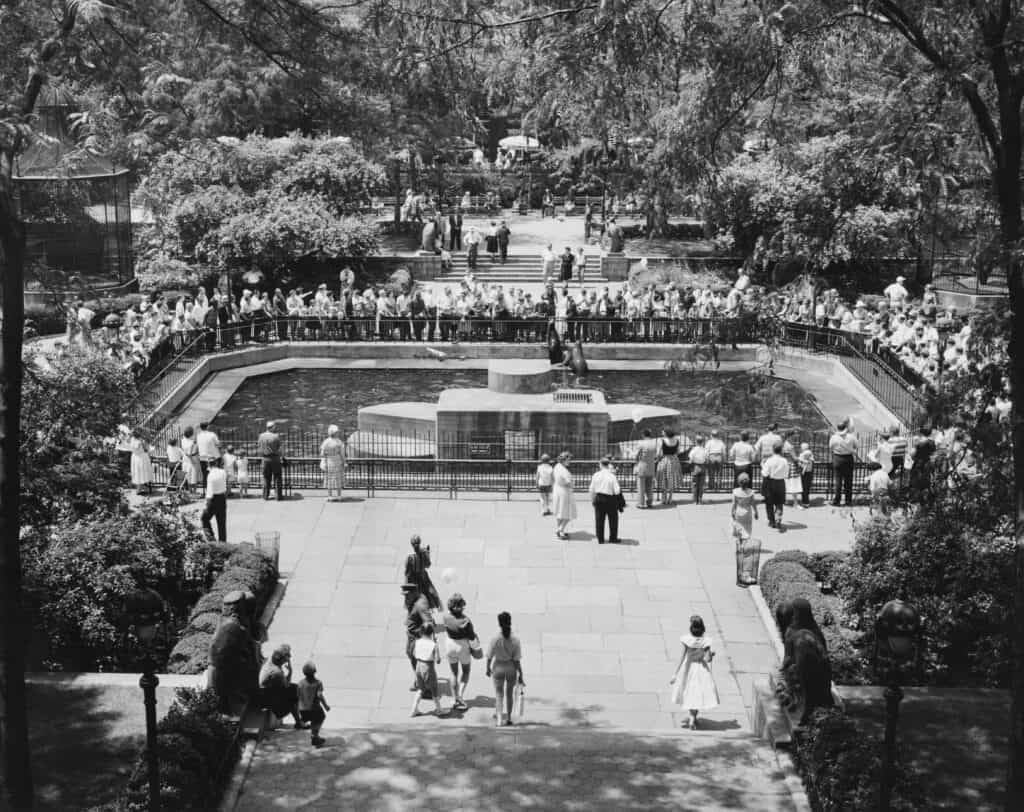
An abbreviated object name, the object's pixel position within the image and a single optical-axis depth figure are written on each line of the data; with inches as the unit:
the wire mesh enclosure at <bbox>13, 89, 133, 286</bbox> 1409.9
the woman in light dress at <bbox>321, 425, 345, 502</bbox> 837.2
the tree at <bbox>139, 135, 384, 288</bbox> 1502.2
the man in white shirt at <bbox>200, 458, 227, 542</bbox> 742.5
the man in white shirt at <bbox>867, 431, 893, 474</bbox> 865.5
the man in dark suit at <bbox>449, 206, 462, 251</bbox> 1731.1
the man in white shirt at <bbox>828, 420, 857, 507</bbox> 837.2
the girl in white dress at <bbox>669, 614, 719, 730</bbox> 533.0
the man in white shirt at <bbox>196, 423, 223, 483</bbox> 845.8
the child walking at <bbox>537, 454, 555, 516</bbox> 810.2
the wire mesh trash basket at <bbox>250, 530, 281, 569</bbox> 700.0
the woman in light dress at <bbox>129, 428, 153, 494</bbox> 845.8
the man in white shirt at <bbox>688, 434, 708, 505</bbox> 842.8
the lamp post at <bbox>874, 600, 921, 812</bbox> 383.6
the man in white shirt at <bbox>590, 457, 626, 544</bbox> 756.6
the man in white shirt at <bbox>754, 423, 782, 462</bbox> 832.3
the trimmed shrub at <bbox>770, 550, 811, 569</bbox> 696.4
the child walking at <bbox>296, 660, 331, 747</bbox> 502.9
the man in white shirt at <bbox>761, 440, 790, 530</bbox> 788.6
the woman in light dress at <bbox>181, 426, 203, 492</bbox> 851.4
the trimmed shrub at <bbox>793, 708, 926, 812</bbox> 423.2
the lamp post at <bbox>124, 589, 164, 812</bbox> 399.9
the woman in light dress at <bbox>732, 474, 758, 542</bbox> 732.7
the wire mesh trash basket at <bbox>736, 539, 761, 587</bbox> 698.2
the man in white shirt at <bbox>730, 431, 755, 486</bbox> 842.2
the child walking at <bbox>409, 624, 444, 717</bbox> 541.3
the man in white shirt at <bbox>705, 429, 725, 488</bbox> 858.1
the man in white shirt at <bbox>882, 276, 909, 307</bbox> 1444.4
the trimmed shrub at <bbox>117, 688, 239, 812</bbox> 424.5
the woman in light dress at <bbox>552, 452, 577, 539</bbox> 769.6
